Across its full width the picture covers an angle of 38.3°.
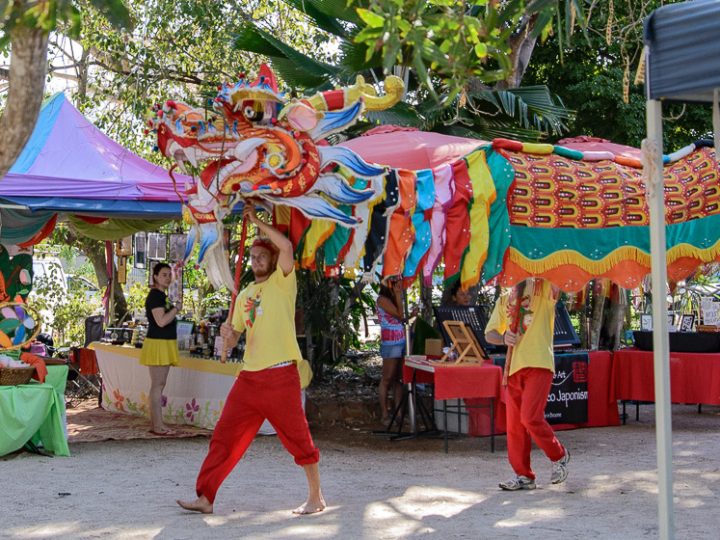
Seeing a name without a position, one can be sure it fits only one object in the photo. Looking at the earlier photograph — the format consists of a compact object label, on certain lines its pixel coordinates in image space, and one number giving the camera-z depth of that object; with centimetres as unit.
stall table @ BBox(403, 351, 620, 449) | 920
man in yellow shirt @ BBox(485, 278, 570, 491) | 718
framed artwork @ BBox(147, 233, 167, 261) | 1184
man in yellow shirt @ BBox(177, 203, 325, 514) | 645
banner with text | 1047
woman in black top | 998
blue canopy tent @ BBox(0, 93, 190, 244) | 949
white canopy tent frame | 420
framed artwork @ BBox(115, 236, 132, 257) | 1273
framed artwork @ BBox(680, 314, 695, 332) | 1201
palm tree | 1138
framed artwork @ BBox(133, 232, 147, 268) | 1209
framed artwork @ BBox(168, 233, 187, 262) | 1162
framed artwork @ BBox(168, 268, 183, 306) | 1155
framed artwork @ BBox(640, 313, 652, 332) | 1227
